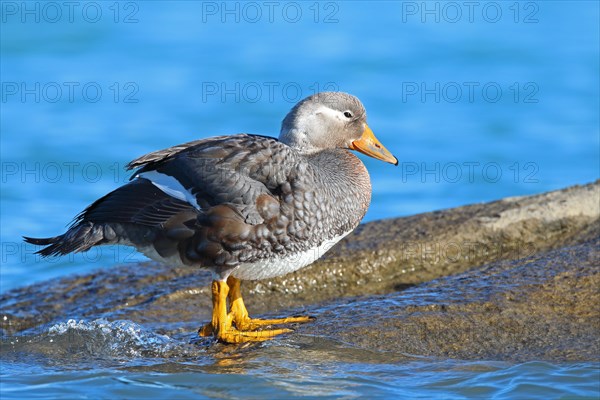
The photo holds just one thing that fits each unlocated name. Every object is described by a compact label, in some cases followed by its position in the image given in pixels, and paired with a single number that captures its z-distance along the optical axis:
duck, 12.97
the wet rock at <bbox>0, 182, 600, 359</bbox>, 12.53
